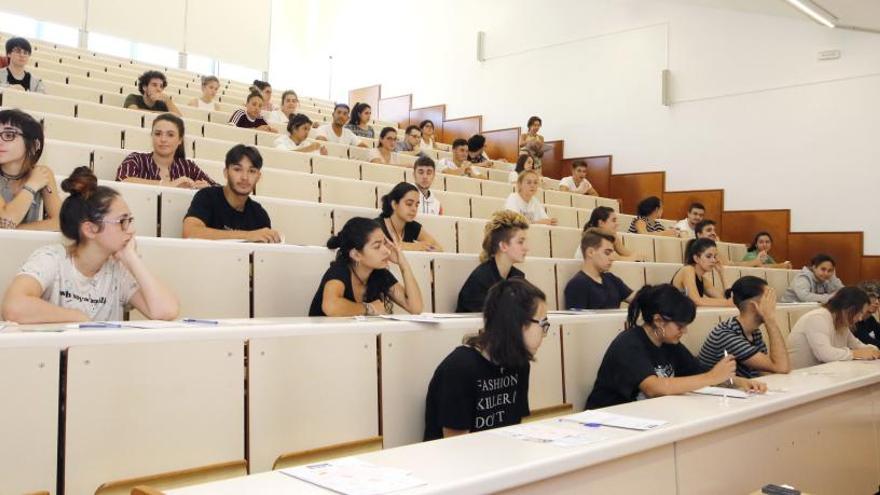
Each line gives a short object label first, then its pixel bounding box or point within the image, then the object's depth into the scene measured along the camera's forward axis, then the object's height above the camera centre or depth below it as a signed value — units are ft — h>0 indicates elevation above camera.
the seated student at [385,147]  15.52 +2.43
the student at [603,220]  12.06 +0.70
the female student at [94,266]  5.31 -0.07
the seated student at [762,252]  17.15 +0.29
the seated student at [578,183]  19.80 +2.17
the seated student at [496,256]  8.46 +0.06
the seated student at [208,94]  17.49 +4.00
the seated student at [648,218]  15.89 +1.00
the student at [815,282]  15.20 -0.37
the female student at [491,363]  5.35 -0.76
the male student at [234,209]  7.73 +0.55
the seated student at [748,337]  8.07 -0.81
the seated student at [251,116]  16.13 +3.19
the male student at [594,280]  9.73 -0.24
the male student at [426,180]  12.43 +1.38
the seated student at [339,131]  17.30 +3.08
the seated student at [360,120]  19.11 +3.68
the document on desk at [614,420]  4.52 -1.01
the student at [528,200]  13.60 +1.15
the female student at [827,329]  9.59 -0.87
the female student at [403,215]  9.57 +0.60
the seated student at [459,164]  18.03 +2.46
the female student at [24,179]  6.51 +0.72
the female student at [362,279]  6.86 -0.19
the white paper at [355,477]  3.12 -0.98
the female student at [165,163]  8.89 +1.18
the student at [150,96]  13.87 +3.10
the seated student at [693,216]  17.24 +1.12
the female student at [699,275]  11.10 -0.18
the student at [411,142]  18.95 +3.11
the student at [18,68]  12.87 +3.36
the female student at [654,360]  6.13 -0.88
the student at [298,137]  14.56 +2.48
